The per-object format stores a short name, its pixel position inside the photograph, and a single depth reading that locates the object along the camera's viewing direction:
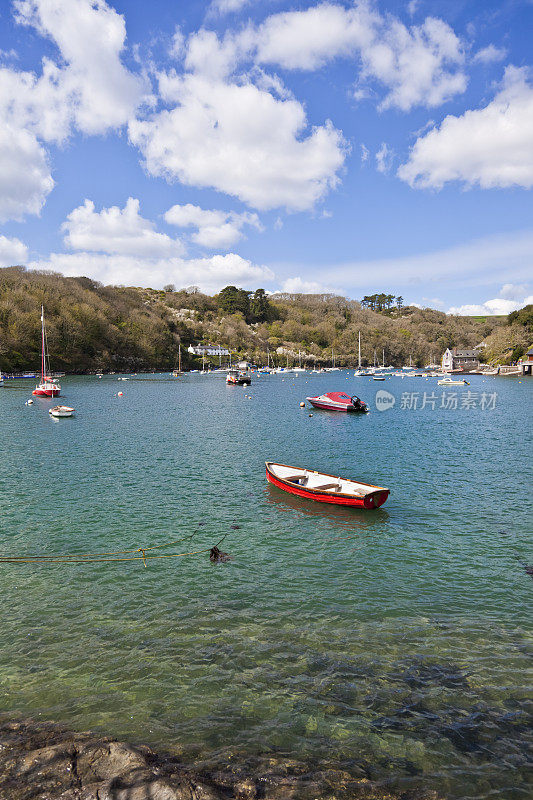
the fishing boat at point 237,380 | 119.50
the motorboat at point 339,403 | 67.06
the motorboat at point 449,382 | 140.04
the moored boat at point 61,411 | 57.29
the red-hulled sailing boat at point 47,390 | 84.81
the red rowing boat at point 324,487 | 22.44
